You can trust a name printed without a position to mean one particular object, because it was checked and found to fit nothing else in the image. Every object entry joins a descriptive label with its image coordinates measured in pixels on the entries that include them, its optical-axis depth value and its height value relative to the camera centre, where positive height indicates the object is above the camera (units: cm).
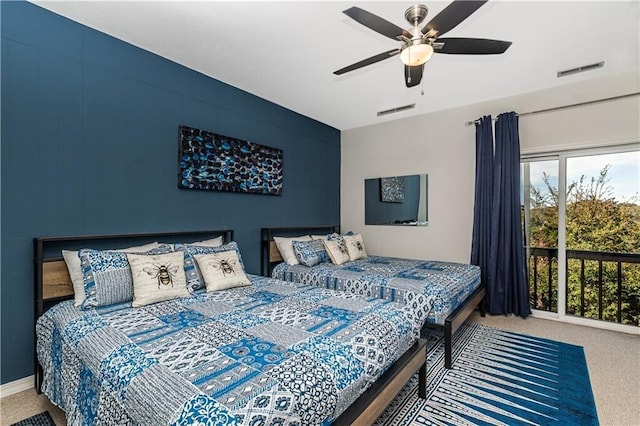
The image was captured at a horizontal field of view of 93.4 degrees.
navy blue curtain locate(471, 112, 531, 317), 367 -12
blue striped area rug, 190 -128
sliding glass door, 332 -23
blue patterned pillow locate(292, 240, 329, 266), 375 -51
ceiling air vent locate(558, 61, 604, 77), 302 +150
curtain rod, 314 +123
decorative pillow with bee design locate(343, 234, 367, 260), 416 -48
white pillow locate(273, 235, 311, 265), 385 -48
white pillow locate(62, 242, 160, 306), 217 -45
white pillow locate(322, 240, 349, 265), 389 -51
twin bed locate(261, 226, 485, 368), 269 -71
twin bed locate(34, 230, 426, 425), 114 -67
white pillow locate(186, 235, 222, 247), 306 -32
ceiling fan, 172 +113
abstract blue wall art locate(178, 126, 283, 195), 307 +55
